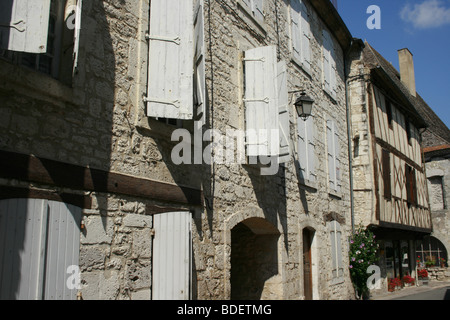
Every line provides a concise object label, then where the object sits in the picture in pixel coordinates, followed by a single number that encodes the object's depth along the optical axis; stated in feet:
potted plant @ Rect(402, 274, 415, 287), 45.84
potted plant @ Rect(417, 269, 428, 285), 53.68
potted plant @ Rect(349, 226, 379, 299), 32.04
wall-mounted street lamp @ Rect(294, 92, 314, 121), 22.85
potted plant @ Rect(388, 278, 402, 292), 40.88
